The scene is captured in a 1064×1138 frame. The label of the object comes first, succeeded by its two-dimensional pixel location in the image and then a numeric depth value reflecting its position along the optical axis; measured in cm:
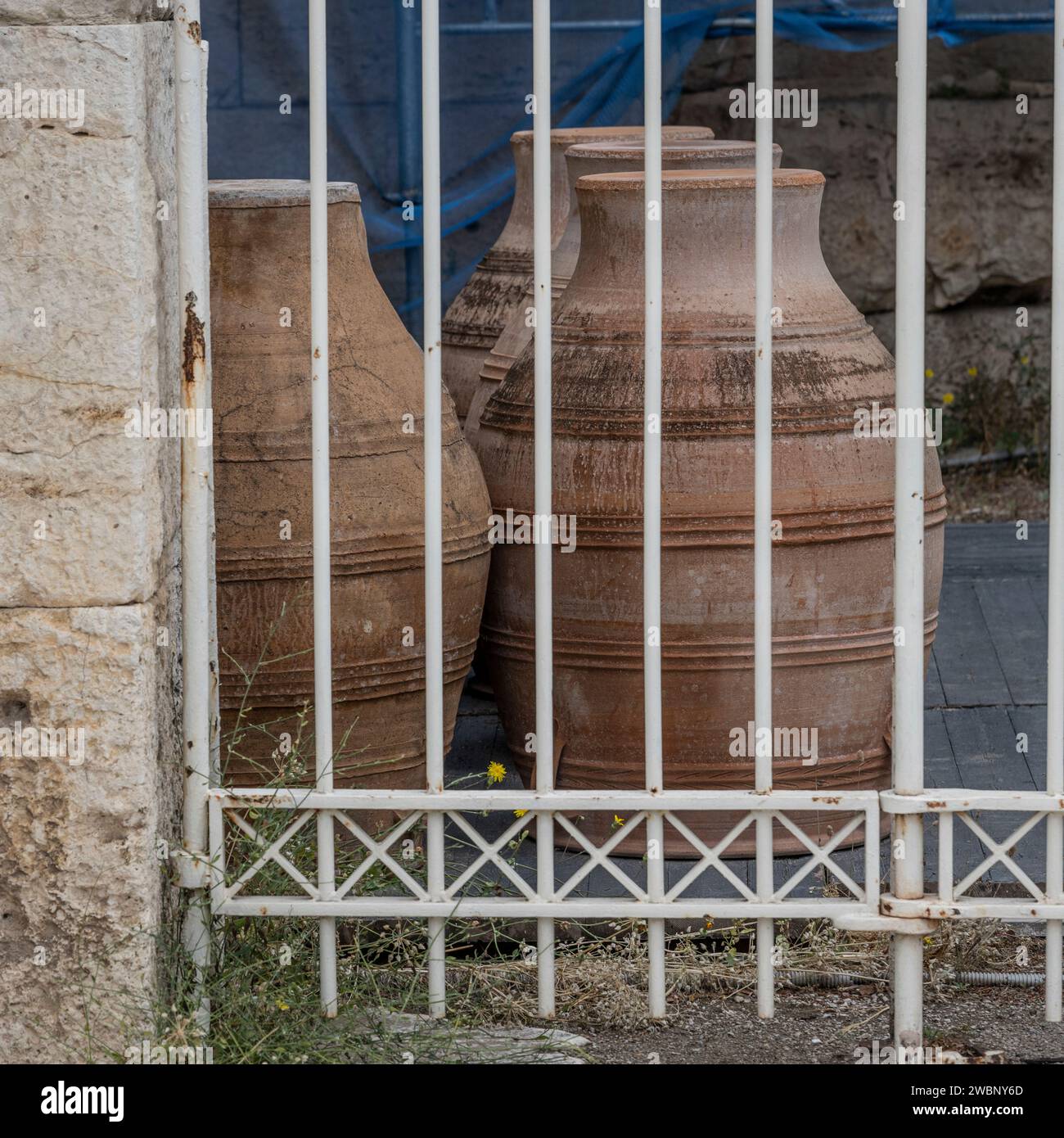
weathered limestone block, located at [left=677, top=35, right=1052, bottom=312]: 675
